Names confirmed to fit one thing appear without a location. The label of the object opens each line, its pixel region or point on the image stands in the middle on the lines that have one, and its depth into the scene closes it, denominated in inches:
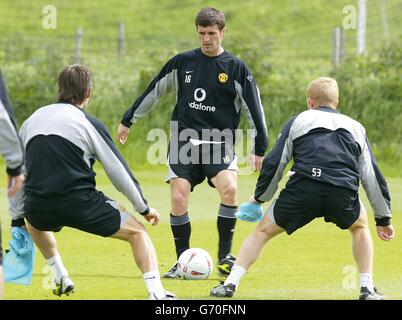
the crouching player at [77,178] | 290.0
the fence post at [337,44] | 918.4
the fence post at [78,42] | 918.2
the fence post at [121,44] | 996.2
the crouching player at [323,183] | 306.8
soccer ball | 361.1
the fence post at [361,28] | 970.1
